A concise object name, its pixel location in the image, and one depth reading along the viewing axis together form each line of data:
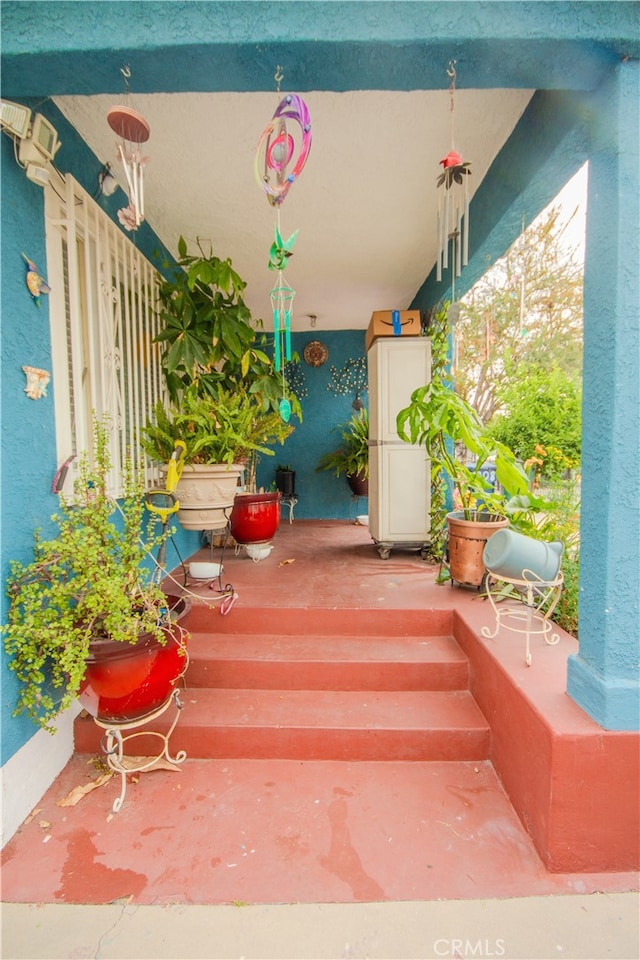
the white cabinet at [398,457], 3.38
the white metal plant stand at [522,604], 1.72
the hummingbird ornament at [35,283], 1.57
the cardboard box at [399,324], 3.36
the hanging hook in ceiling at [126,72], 1.27
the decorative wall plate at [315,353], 5.36
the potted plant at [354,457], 4.97
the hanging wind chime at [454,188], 1.56
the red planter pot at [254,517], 3.13
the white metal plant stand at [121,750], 1.57
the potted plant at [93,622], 1.43
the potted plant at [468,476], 2.54
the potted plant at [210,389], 2.27
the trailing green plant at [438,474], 3.21
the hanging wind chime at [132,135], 1.42
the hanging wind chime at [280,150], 1.38
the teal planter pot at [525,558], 1.76
